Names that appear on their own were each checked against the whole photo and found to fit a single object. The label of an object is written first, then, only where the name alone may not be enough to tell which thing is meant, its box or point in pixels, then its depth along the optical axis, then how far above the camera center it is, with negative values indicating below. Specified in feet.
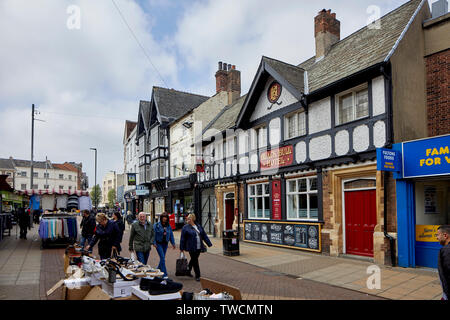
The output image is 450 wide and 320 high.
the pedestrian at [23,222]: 62.28 -5.75
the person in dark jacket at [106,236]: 27.78 -3.77
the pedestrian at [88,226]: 44.21 -4.69
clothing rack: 49.39 -5.69
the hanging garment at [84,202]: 62.59 -2.32
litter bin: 43.55 -7.15
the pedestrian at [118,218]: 39.42 -3.45
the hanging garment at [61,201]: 63.00 -2.15
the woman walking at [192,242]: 28.78 -4.54
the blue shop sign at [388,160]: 32.04 +2.41
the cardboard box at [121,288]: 16.77 -4.89
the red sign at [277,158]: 47.73 +4.20
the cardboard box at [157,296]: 14.73 -4.66
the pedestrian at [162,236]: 29.07 -4.09
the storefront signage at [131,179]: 123.13 +3.52
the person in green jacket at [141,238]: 27.50 -3.98
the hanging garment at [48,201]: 62.39 -2.09
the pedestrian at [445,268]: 13.56 -3.35
